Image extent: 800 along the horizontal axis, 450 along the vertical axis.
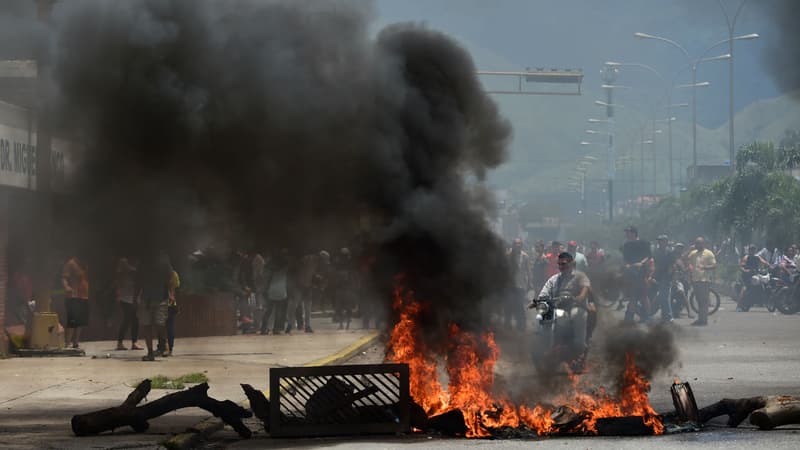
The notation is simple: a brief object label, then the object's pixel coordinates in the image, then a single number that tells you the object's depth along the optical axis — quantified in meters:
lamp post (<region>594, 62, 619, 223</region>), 98.96
